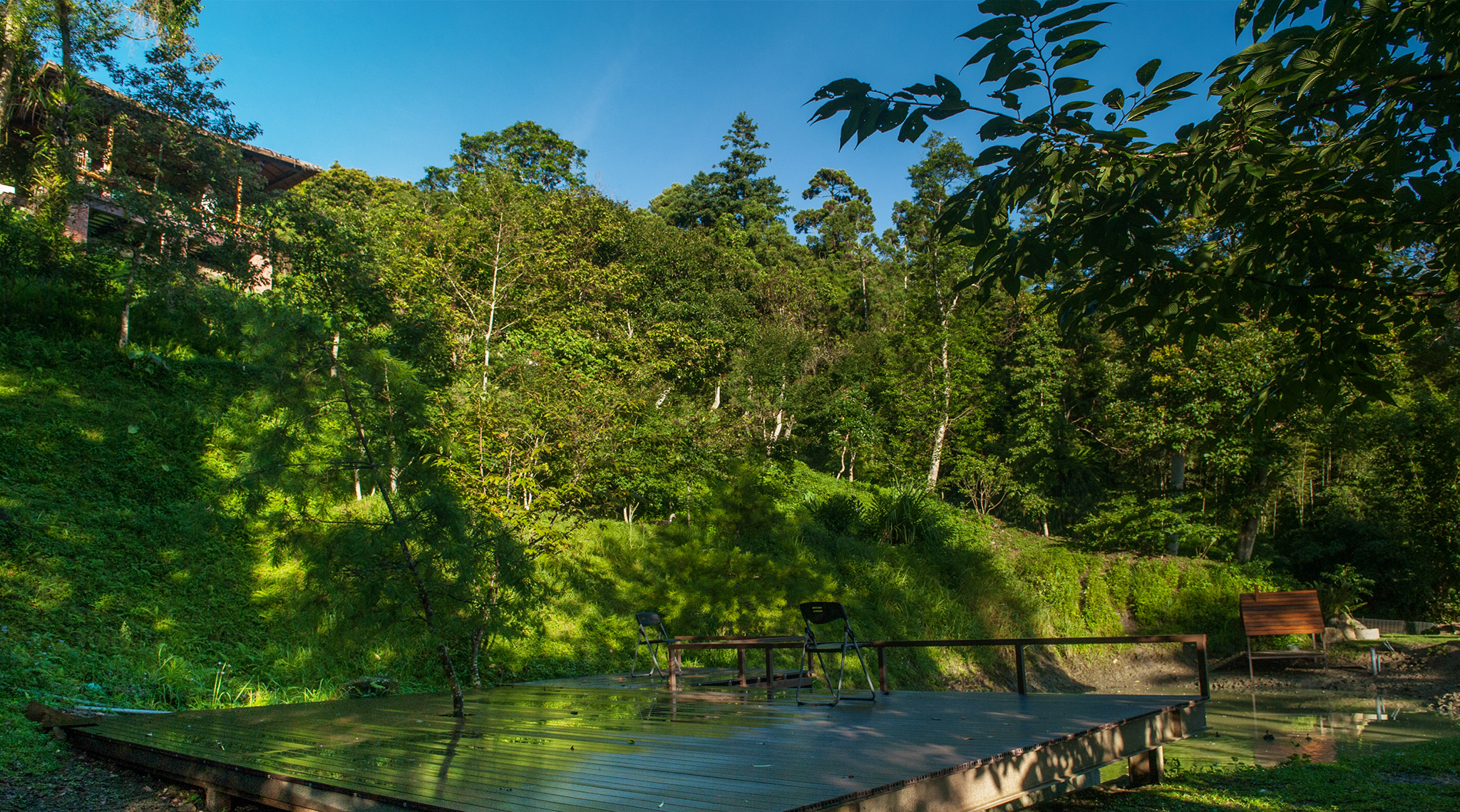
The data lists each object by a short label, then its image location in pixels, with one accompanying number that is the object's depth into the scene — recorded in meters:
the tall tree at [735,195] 30.83
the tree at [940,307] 19.80
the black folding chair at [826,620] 5.67
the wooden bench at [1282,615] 12.27
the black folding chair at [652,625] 7.42
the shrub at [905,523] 15.25
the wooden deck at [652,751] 2.98
